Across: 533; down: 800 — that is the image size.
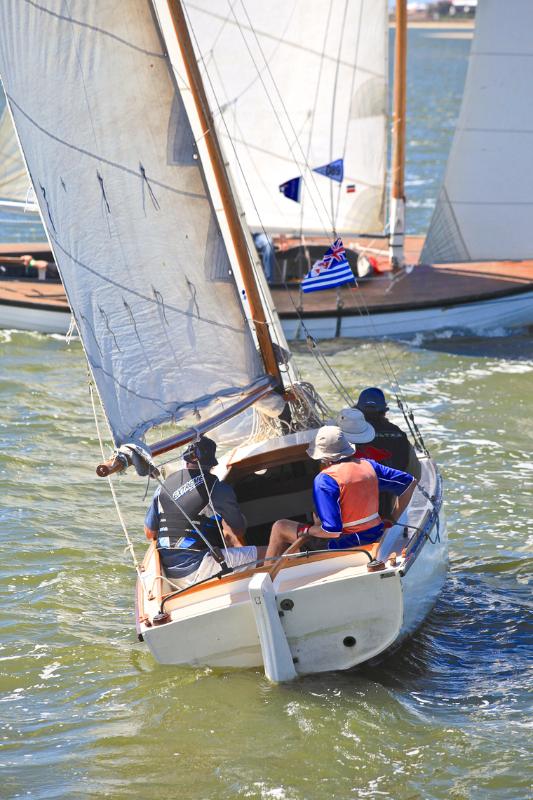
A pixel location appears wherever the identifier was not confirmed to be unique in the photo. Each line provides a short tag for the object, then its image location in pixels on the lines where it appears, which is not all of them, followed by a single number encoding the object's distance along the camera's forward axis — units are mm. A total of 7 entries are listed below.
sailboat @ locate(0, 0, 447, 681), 15102
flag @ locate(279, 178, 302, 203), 35250
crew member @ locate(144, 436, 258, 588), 16172
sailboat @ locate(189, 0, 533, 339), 33406
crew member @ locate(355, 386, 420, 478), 18000
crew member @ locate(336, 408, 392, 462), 16828
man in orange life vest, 15219
